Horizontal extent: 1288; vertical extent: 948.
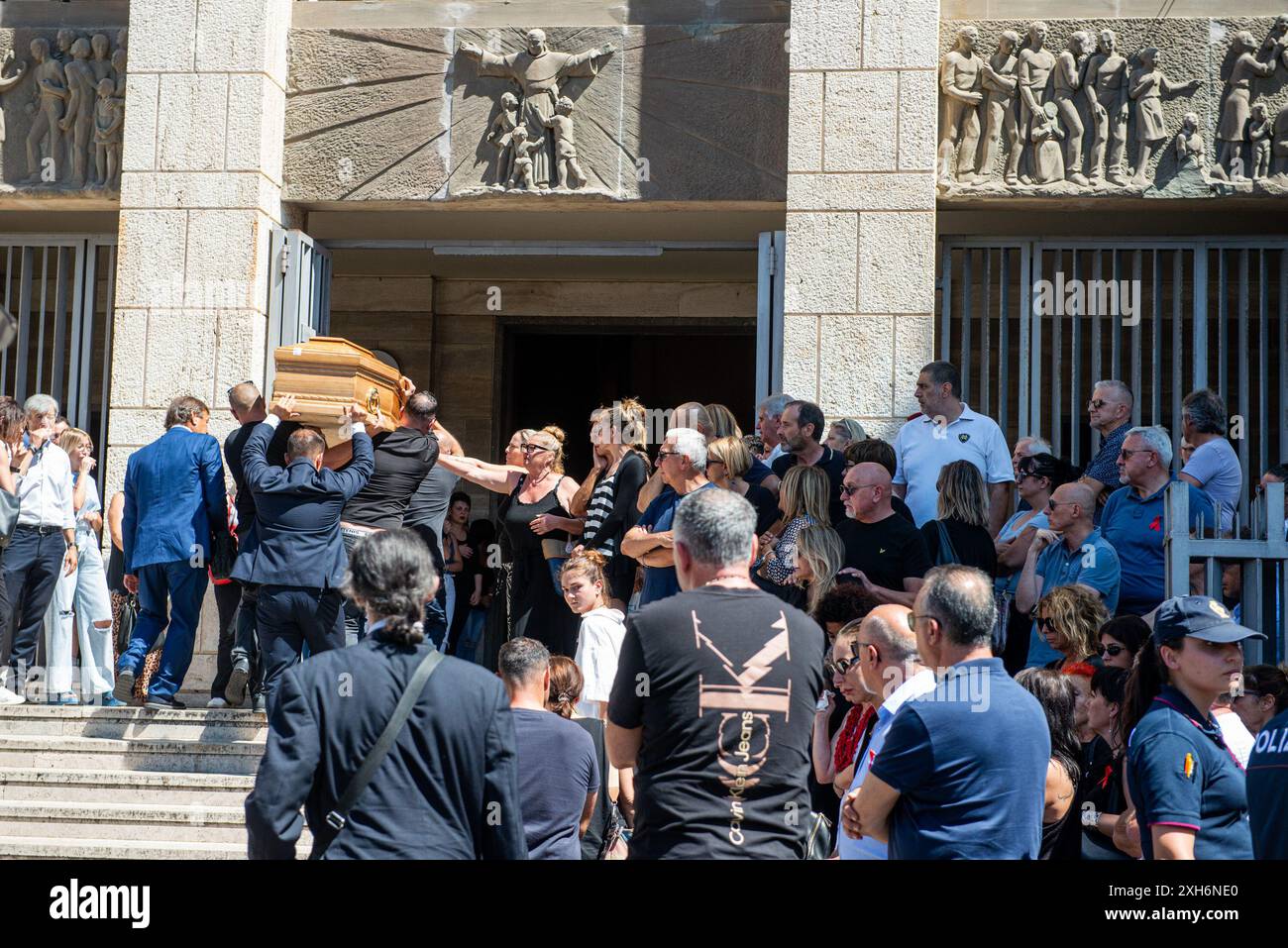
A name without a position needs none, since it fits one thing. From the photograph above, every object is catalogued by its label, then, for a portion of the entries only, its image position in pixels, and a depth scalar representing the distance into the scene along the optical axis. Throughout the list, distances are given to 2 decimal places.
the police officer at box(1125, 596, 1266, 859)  4.50
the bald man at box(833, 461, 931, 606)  7.42
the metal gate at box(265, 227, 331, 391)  11.06
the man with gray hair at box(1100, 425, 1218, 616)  7.67
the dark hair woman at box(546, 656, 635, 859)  6.31
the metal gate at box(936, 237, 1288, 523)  10.79
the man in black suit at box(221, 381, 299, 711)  8.59
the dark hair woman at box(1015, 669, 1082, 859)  5.21
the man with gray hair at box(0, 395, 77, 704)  9.14
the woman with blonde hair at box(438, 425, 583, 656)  8.93
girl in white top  7.54
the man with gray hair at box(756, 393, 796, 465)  9.55
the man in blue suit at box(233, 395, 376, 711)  8.16
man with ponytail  4.03
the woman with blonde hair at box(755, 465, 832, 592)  7.53
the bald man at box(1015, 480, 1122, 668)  7.41
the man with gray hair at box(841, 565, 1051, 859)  4.21
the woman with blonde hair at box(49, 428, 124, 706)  9.77
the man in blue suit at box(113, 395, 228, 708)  8.77
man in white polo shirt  9.27
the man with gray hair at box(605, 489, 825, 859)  4.31
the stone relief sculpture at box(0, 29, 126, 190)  11.31
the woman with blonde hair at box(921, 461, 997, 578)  7.75
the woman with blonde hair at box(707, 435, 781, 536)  8.07
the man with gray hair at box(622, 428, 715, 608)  7.90
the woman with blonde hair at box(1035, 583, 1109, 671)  6.50
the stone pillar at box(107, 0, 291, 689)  10.80
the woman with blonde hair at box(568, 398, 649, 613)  8.55
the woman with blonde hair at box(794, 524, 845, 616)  7.25
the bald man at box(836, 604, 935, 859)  5.01
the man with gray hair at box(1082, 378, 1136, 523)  8.88
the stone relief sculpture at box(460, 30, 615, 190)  11.02
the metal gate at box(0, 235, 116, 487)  11.62
